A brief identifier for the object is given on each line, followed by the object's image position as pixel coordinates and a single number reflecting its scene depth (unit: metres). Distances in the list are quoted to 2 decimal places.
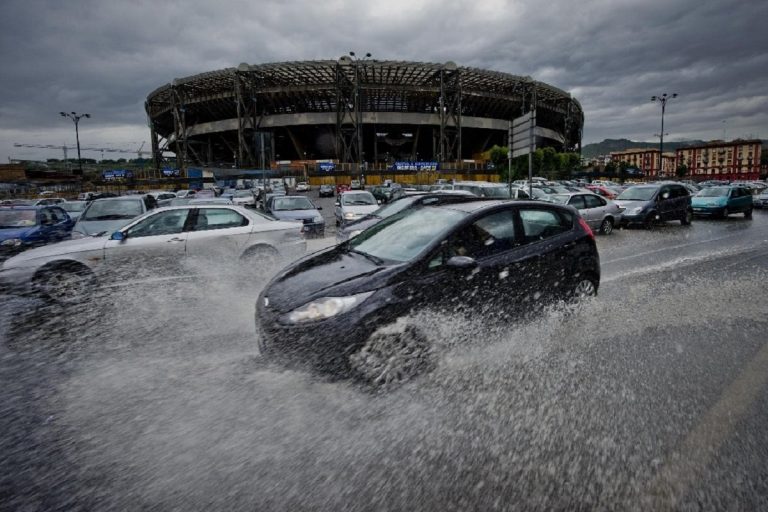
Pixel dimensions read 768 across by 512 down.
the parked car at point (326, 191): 41.34
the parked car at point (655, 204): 13.36
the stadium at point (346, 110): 51.13
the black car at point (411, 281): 3.12
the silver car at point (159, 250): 5.61
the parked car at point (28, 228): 8.21
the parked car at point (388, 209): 10.00
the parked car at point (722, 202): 15.98
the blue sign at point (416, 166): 50.12
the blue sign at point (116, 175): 46.81
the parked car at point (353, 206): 12.90
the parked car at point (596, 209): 12.25
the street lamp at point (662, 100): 40.89
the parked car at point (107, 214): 8.90
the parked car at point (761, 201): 20.72
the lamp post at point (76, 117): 42.19
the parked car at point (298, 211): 11.30
